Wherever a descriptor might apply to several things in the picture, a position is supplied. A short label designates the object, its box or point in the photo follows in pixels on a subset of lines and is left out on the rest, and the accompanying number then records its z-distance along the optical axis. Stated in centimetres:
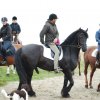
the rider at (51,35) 1435
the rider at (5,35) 1669
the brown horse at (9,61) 1764
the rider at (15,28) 2188
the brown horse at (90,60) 1744
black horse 1407
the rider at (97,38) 1688
